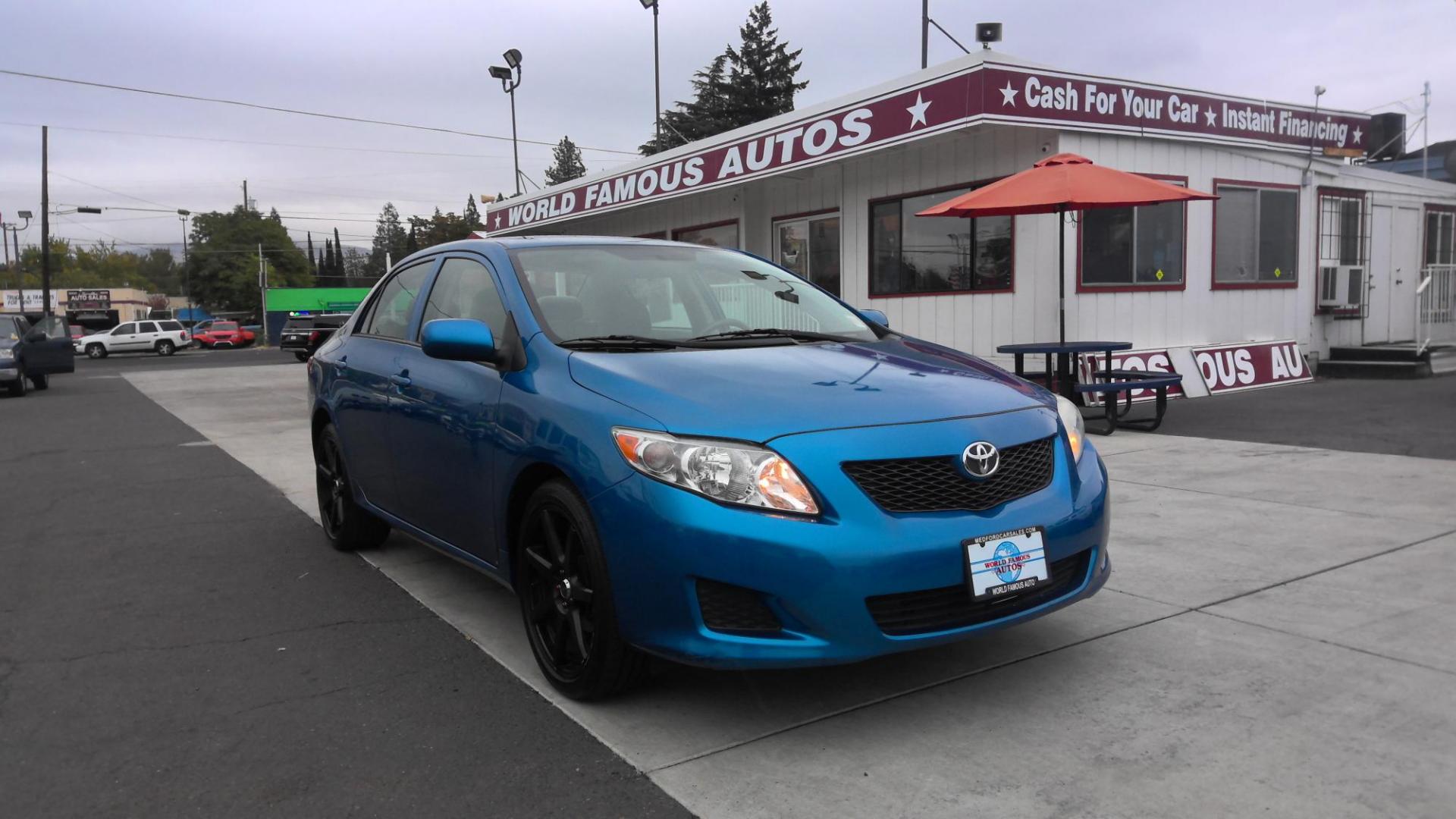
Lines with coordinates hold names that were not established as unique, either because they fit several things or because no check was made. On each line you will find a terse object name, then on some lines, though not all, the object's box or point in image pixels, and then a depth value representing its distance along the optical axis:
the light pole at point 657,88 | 24.81
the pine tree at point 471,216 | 115.25
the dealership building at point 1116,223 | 11.38
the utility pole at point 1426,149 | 15.56
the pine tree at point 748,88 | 50.22
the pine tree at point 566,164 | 87.31
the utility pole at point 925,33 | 18.31
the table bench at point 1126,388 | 9.14
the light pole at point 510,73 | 26.45
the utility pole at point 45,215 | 45.62
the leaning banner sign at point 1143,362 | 11.60
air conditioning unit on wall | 13.93
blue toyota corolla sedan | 2.86
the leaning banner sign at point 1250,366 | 12.39
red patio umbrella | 8.98
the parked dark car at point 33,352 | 18.16
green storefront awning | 63.69
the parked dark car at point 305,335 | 31.78
